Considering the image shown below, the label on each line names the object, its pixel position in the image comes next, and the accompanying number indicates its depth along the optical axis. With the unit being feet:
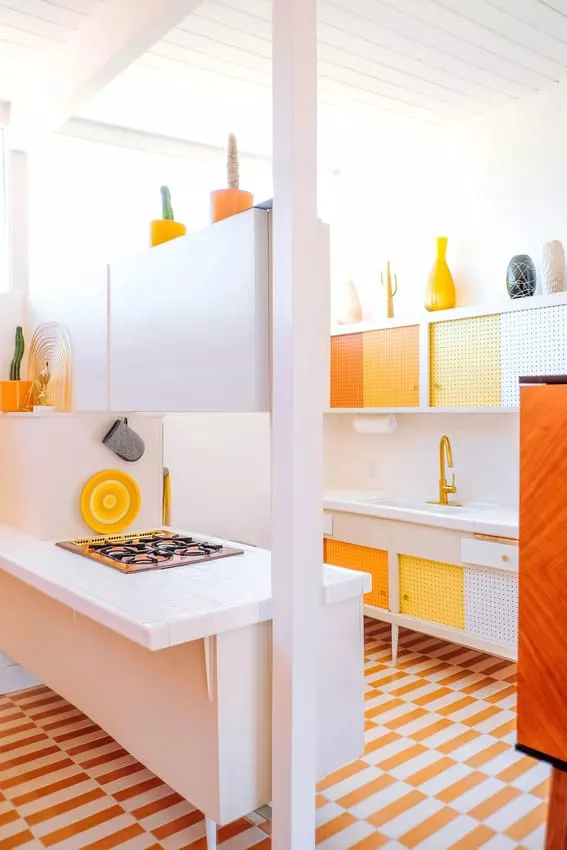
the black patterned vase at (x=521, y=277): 10.59
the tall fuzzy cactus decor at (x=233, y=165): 6.88
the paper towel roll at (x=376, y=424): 13.16
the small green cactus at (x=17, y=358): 10.49
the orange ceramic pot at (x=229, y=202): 6.69
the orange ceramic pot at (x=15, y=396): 10.00
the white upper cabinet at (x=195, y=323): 6.12
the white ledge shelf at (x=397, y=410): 10.60
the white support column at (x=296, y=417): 5.65
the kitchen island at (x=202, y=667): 5.94
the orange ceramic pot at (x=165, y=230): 7.63
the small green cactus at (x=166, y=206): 7.82
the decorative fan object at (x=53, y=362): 9.45
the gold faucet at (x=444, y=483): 12.25
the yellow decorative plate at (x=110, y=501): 9.28
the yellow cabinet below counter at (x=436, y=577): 9.77
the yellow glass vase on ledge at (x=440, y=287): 11.91
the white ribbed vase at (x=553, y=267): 10.28
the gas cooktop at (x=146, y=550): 7.65
